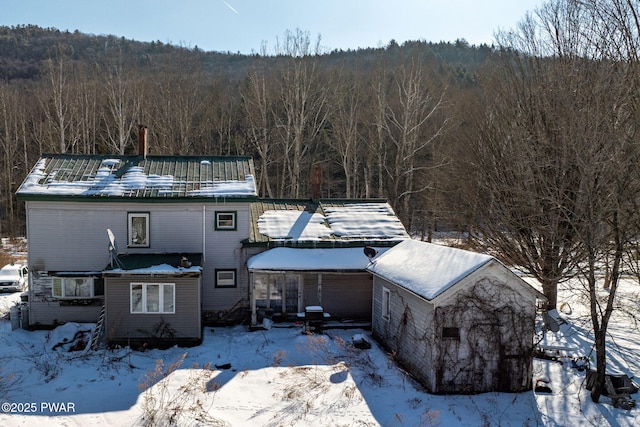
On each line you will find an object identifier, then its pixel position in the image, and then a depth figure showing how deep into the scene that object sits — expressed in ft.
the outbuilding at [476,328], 39.65
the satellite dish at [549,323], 49.02
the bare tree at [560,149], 39.01
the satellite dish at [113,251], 51.16
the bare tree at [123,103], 111.96
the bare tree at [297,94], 111.45
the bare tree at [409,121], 110.20
